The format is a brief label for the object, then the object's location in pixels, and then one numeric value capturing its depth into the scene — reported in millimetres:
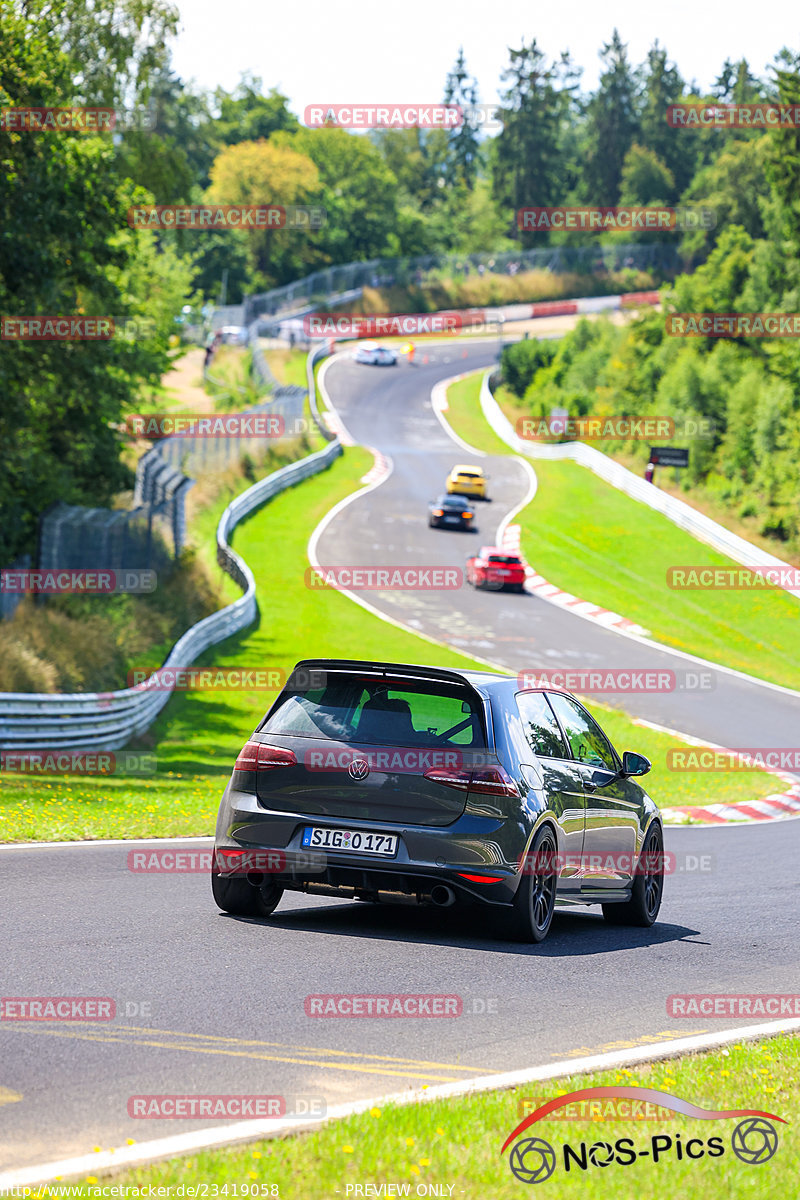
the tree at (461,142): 181375
